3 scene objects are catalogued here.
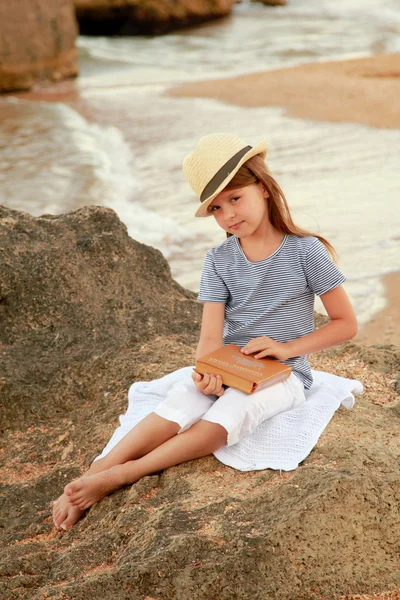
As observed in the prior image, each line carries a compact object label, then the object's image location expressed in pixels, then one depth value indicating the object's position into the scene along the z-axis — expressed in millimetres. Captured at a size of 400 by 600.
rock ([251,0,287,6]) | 27906
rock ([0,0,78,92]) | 15094
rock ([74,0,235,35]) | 22719
